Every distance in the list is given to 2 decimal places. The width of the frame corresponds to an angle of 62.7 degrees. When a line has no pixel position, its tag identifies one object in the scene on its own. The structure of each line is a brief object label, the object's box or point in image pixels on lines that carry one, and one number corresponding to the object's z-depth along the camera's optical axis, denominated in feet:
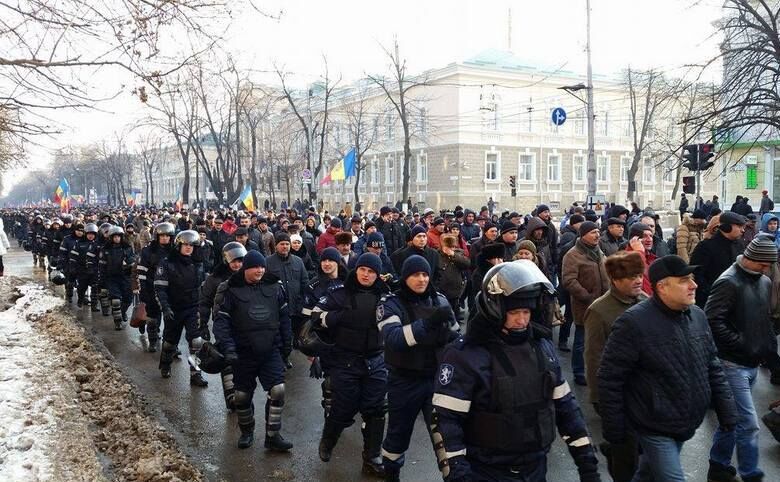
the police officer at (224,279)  22.22
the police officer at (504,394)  9.74
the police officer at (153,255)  30.30
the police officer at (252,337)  19.15
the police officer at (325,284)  20.76
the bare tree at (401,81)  113.80
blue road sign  83.97
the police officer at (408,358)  15.01
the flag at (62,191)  162.40
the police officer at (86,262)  45.42
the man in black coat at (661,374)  11.41
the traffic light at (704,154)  46.24
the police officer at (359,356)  17.38
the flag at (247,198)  103.35
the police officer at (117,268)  40.93
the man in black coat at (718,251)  23.21
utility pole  73.98
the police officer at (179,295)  27.37
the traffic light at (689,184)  49.89
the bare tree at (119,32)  19.56
